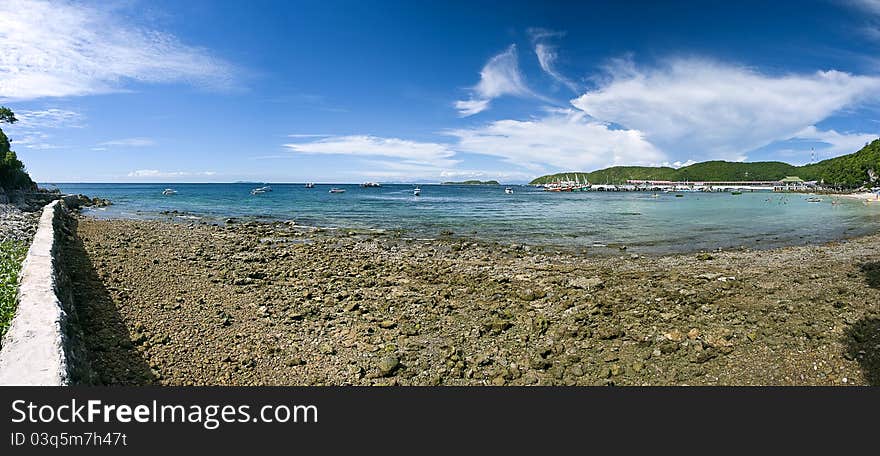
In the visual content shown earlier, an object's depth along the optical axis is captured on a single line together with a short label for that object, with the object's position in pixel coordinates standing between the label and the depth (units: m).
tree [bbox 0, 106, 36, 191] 32.22
